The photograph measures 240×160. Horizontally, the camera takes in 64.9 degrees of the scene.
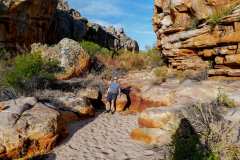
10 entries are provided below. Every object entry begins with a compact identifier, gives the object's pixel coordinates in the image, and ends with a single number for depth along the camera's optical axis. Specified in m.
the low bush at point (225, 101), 4.67
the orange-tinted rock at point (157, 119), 4.58
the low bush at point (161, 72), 7.79
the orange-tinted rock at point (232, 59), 5.69
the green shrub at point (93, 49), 10.67
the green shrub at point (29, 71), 6.89
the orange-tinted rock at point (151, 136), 4.36
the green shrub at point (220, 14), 6.03
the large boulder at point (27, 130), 4.08
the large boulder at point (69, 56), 8.56
